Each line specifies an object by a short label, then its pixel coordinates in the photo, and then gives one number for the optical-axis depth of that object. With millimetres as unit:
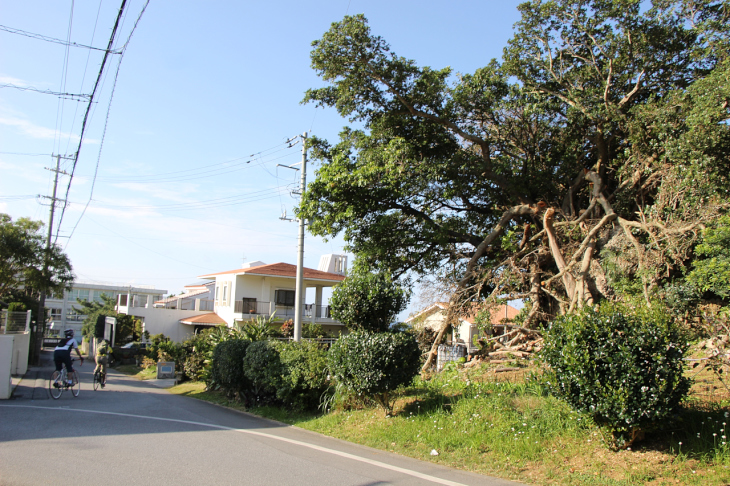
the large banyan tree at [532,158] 13078
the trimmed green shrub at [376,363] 9312
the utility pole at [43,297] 27725
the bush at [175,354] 22438
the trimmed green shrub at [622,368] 6246
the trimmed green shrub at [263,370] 12102
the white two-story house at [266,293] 34188
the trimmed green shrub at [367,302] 10406
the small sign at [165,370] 21531
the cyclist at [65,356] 14344
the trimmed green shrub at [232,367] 13828
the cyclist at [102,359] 17297
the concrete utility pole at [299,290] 20656
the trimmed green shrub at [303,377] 11203
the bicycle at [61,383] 13961
